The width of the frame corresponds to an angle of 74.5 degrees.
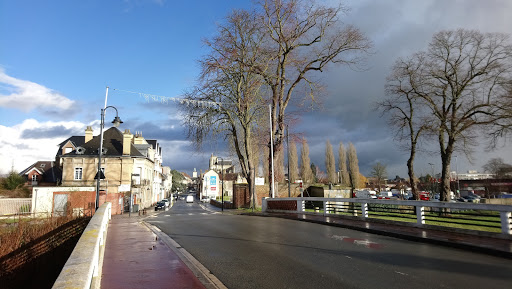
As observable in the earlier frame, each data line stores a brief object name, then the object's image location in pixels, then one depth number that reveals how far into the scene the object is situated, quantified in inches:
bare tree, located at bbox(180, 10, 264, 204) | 1100.5
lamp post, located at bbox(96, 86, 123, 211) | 929.3
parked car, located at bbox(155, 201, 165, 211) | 1929.8
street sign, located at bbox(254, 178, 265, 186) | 1238.5
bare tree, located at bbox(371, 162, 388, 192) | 3272.6
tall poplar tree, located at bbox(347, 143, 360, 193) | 3535.9
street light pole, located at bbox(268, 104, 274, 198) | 1023.5
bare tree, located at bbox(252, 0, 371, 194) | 1056.5
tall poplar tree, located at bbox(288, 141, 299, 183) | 2841.3
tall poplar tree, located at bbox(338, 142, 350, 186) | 3646.7
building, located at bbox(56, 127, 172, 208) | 1940.9
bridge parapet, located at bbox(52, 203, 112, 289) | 108.3
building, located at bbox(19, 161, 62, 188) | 2341.3
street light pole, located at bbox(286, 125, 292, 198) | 1242.9
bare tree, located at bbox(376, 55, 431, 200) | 1125.1
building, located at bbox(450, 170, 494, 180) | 6579.7
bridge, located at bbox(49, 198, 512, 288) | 205.0
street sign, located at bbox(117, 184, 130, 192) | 1366.8
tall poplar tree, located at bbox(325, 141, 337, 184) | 3592.5
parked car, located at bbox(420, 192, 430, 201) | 1456.1
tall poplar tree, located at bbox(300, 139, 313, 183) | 3157.0
